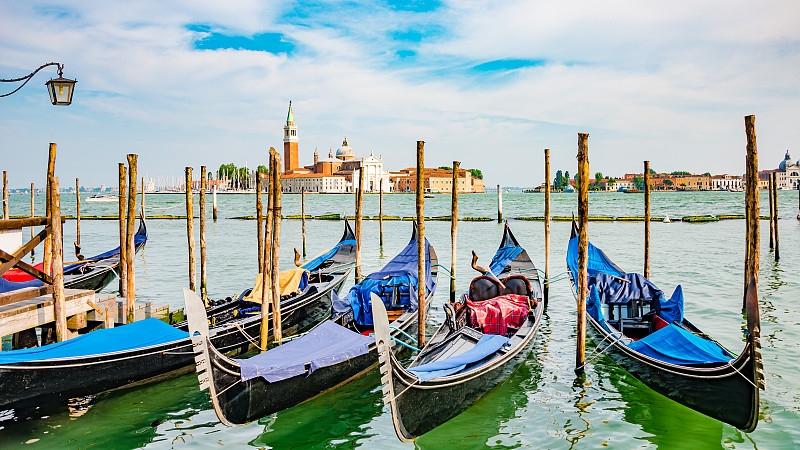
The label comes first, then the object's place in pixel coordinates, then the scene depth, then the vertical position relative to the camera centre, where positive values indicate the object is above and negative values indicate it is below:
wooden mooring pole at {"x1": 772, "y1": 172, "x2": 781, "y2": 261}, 12.58 +0.14
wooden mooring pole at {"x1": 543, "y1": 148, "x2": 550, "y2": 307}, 8.74 -0.15
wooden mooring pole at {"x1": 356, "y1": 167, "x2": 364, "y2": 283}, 8.86 +0.03
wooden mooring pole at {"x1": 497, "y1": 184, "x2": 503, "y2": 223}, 25.98 +0.28
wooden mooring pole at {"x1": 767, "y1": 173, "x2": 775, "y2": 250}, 12.98 -0.19
